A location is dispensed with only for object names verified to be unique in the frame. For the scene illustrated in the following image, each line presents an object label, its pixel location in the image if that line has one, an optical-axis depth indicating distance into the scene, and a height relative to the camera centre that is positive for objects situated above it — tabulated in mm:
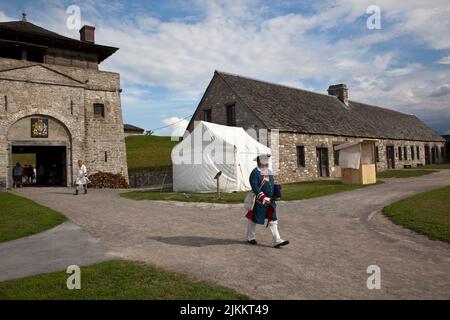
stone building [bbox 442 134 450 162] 45172 +2029
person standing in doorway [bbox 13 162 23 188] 21188 +282
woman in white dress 16312 +70
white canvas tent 16641 +704
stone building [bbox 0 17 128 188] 20181 +4767
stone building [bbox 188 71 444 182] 21828 +3495
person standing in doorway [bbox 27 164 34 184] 29534 +532
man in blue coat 6496 -583
